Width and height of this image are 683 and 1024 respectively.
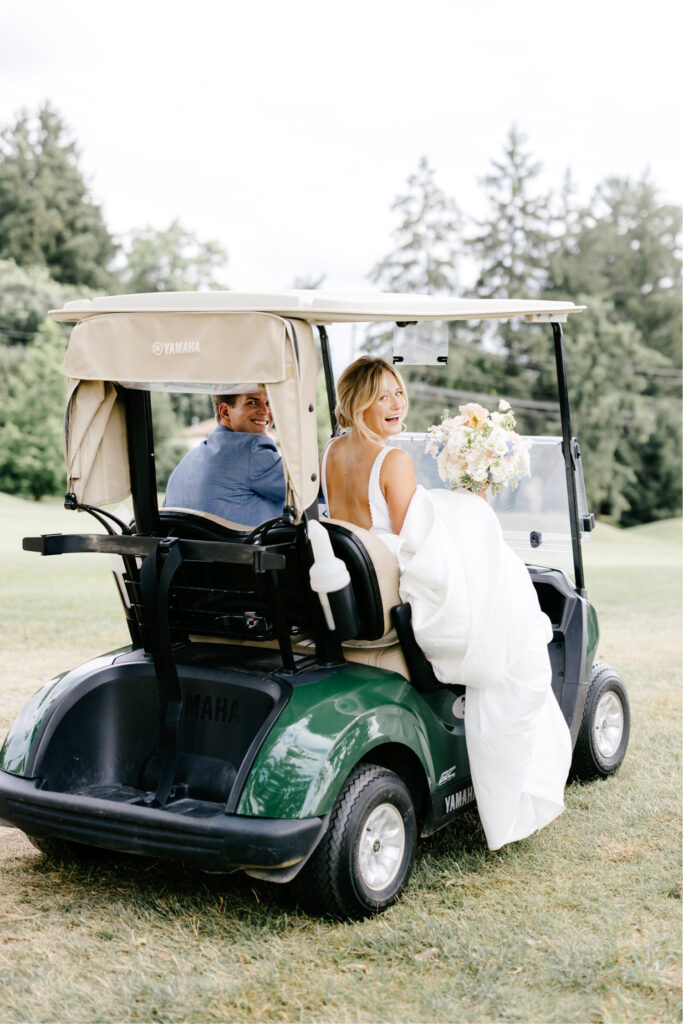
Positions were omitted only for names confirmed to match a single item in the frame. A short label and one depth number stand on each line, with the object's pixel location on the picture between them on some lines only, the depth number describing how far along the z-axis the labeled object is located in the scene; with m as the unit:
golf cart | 3.05
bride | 3.40
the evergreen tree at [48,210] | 38.91
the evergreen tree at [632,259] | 40.66
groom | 3.73
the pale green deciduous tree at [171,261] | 41.44
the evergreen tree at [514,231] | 39.53
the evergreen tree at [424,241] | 38.19
